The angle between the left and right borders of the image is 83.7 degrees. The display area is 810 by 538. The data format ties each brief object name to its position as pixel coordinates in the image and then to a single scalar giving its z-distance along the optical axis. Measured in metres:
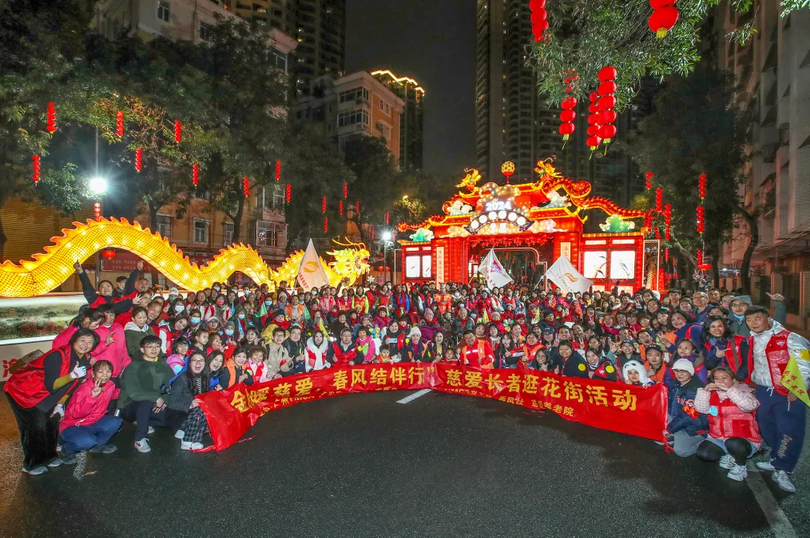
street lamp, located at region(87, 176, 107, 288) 12.22
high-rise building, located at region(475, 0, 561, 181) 110.00
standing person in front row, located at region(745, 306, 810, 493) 4.37
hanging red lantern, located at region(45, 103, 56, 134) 10.83
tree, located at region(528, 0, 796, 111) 6.56
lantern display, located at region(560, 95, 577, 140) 7.73
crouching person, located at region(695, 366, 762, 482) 4.58
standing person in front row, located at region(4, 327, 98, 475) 4.43
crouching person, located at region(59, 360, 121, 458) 4.75
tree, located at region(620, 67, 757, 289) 18.75
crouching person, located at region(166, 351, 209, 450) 5.28
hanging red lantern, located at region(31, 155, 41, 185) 12.76
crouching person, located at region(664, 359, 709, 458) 5.03
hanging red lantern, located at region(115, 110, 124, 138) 12.31
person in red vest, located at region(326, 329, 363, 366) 8.31
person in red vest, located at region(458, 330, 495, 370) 8.23
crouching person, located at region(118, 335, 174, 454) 5.22
